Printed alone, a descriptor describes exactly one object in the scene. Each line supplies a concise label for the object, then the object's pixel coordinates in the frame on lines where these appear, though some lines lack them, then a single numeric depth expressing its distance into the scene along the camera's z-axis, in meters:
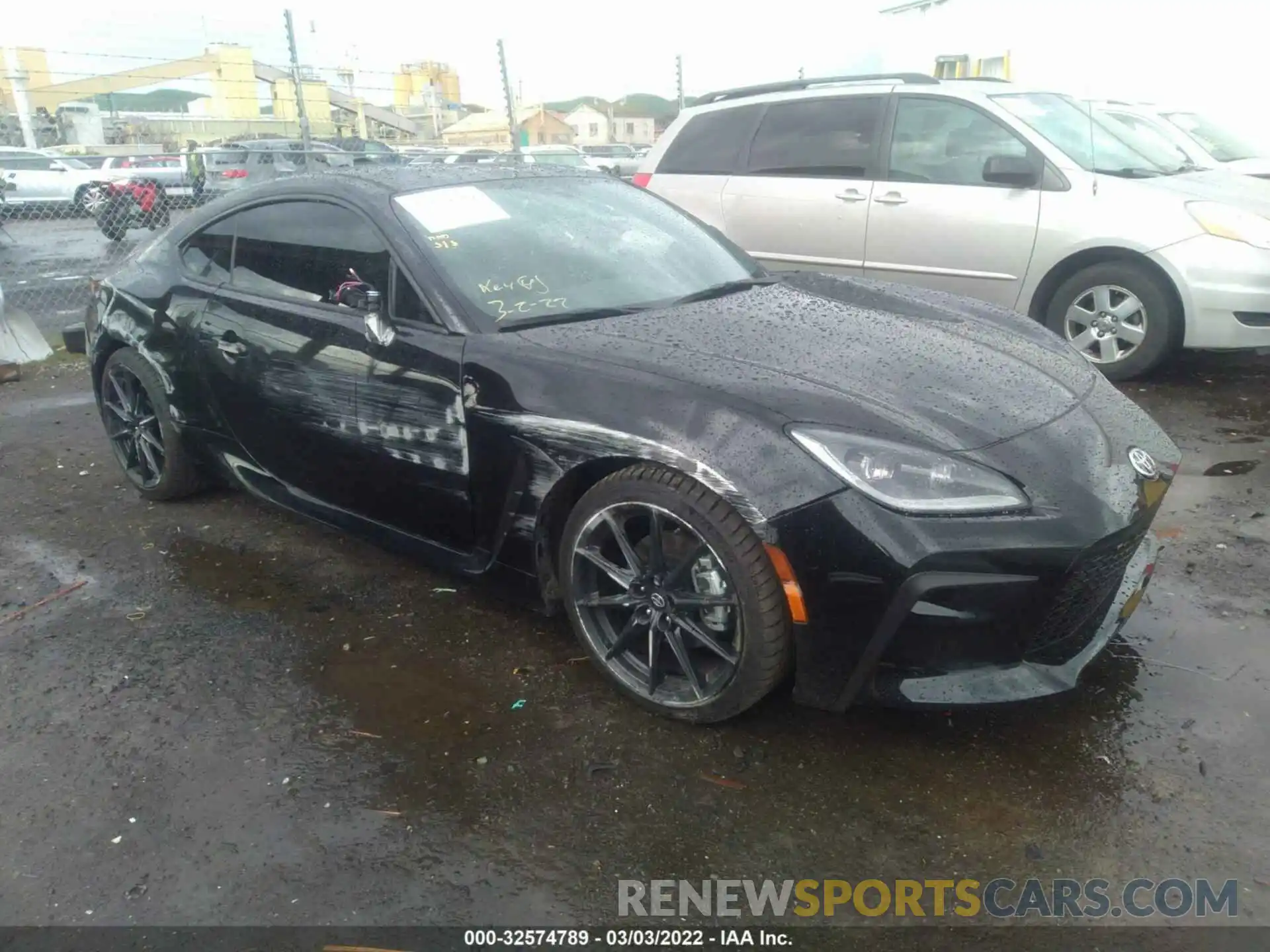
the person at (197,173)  13.33
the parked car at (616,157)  17.05
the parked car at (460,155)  12.08
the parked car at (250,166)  14.47
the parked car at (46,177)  16.06
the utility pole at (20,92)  12.26
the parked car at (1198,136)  6.52
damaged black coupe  2.24
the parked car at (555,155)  14.34
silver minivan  5.27
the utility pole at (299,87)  10.01
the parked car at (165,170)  13.86
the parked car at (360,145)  15.33
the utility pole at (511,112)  11.64
